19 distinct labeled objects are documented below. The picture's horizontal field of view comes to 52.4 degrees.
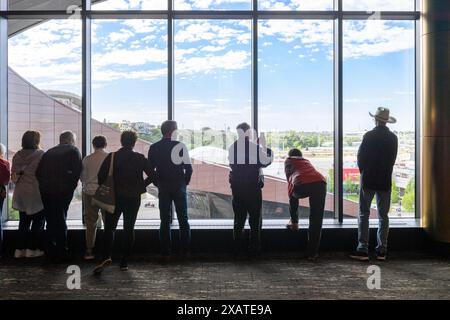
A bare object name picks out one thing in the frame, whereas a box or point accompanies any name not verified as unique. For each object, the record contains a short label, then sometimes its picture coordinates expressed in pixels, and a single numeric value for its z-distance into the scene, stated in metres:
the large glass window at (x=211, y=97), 6.24
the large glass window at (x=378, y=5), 6.23
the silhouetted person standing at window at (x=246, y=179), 5.16
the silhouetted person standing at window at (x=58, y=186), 5.06
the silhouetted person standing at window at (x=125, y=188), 4.60
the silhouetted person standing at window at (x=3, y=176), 5.17
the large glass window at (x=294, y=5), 6.26
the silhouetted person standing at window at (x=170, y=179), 5.05
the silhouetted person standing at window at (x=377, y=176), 5.14
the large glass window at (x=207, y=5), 6.23
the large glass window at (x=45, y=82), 6.23
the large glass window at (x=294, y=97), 6.28
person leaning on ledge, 5.16
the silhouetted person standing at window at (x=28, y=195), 5.25
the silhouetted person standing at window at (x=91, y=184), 5.16
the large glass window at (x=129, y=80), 6.27
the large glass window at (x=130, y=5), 6.23
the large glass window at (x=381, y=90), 6.27
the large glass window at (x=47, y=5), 6.25
